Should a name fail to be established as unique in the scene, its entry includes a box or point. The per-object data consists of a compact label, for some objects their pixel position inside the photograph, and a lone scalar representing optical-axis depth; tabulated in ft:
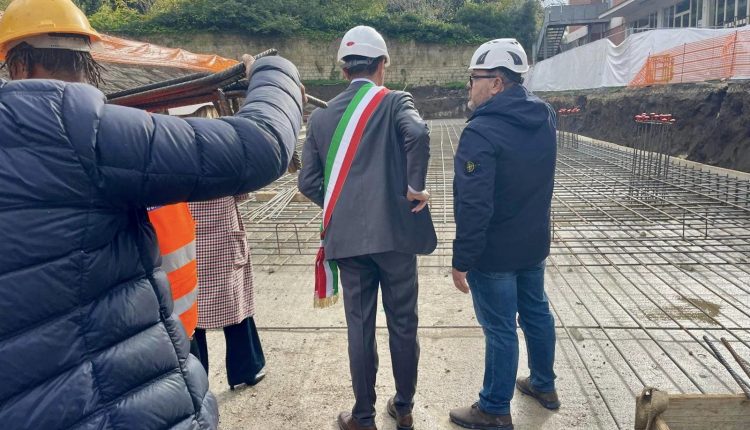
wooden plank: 6.12
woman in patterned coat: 9.07
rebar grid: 10.14
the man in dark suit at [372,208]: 7.94
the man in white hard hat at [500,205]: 7.86
